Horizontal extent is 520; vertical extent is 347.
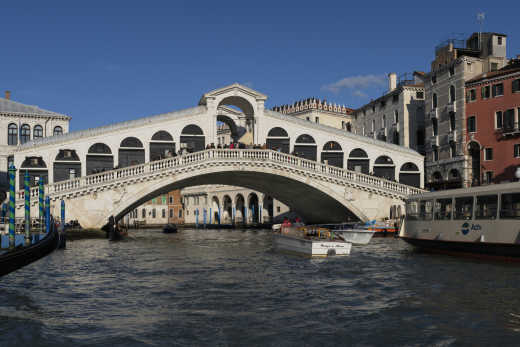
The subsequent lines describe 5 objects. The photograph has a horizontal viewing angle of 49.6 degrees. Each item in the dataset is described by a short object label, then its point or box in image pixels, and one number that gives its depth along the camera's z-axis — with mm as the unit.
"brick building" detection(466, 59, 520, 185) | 34031
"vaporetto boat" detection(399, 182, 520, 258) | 17844
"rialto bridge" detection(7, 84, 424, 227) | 32469
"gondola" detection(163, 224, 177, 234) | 52906
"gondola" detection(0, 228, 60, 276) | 12234
